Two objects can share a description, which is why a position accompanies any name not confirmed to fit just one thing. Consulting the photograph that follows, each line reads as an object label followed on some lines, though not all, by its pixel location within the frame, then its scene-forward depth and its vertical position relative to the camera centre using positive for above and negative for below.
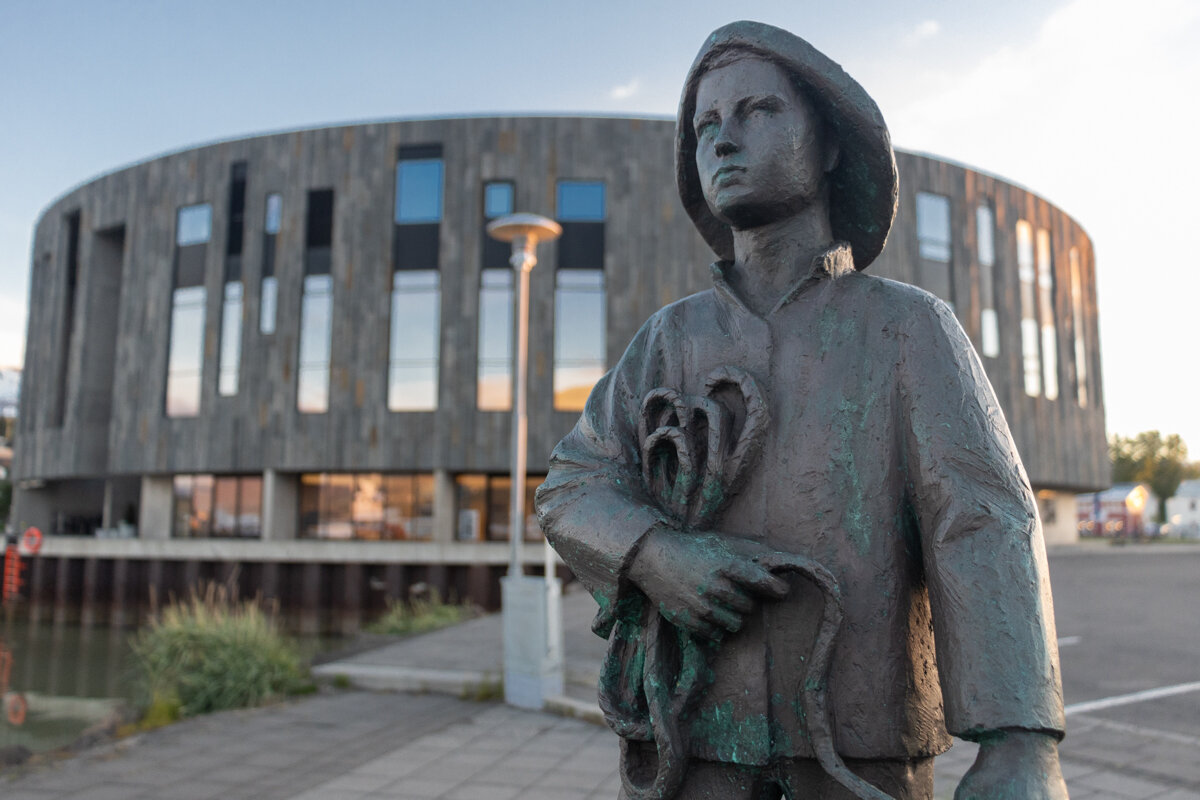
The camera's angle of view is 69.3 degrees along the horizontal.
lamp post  7.65 -1.42
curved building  22.20 +4.05
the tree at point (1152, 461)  70.56 +1.87
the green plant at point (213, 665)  8.14 -1.85
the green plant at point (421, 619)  13.41 -2.24
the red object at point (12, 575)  23.42 -2.61
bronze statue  1.36 -0.07
